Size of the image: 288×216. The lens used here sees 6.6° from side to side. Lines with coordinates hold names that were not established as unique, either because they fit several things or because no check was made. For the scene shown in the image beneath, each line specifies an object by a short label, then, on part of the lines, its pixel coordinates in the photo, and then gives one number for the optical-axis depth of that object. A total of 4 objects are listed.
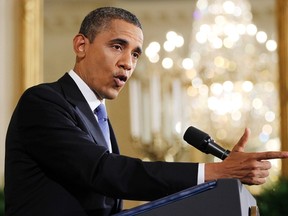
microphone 6.33
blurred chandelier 15.27
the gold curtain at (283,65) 11.54
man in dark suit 6.21
